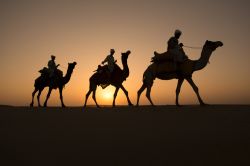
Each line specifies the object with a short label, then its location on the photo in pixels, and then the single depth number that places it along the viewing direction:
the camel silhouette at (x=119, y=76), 21.41
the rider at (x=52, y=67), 22.55
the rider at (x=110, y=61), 21.23
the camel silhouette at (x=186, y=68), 17.30
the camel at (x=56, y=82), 23.03
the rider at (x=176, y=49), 17.33
